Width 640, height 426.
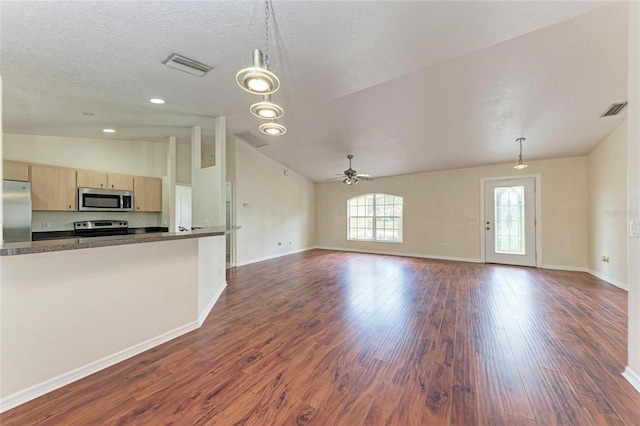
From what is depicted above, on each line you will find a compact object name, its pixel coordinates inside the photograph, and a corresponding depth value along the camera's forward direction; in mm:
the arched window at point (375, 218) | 7799
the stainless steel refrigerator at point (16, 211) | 3557
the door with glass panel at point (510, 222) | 5844
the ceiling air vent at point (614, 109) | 3472
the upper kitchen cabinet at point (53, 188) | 3953
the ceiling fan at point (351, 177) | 5448
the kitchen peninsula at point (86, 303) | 1587
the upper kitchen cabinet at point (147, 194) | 5141
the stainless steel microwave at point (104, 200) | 4426
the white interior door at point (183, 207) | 5926
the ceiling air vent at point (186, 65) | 2299
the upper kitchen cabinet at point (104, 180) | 4480
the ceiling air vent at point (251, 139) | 5120
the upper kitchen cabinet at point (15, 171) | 3723
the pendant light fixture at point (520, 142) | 4613
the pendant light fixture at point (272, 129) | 2482
